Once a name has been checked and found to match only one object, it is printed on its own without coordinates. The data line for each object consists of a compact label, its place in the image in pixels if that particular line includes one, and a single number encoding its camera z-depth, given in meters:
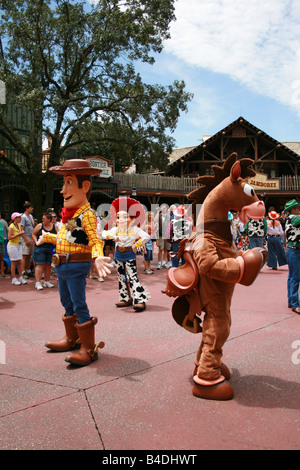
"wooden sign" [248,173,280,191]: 24.88
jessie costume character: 6.34
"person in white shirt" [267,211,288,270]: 10.73
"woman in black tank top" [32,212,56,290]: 8.51
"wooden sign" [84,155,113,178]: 17.79
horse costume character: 3.11
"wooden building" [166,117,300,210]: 25.19
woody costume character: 3.93
